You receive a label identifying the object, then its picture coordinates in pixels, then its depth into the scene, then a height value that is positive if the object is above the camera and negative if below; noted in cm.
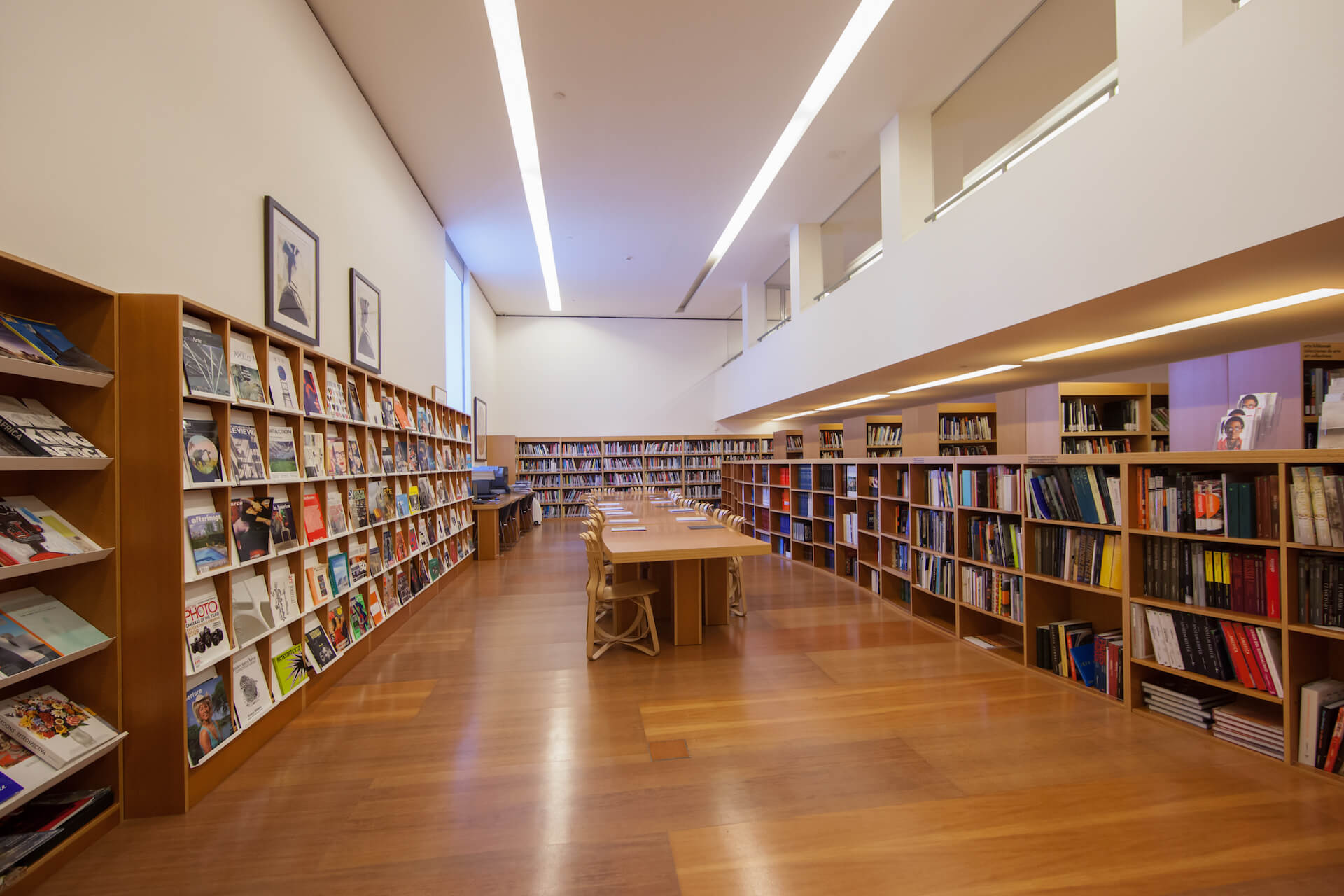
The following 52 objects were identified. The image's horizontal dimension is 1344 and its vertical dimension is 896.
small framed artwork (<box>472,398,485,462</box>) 998 +72
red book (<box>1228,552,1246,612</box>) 249 -55
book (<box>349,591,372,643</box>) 370 -100
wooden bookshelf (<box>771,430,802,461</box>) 820 +24
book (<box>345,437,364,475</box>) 378 +4
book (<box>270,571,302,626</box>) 283 -67
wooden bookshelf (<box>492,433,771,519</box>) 1245 -4
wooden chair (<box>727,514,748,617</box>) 467 -110
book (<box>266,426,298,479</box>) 284 +6
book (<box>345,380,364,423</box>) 389 +40
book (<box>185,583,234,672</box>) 221 -66
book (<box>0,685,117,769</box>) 174 -82
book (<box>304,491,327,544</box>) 320 -31
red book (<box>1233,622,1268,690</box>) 243 -87
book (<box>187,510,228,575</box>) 228 -30
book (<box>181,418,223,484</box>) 227 +7
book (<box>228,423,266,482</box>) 257 +5
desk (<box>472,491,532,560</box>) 754 -89
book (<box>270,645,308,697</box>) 282 -102
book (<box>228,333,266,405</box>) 263 +44
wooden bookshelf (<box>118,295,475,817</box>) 209 -38
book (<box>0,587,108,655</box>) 181 -50
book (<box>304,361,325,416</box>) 328 +41
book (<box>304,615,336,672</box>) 311 -100
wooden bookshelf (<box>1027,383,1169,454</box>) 563 +38
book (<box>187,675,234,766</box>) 218 -99
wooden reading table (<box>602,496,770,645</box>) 365 -72
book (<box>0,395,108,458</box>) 176 +12
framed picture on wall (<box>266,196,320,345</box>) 336 +116
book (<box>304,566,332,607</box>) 318 -68
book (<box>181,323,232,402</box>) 228 +42
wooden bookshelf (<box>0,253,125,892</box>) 196 -10
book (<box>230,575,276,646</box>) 254 -66
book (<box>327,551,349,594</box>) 345 -64
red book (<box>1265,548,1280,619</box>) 238 -54
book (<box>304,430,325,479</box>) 320 +5
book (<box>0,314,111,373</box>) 181 +41
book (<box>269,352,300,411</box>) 293 +42
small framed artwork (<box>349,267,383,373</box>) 452 +115
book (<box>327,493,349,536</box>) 346 -31
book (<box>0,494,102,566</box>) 174 -21
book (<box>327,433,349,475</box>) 348 +5
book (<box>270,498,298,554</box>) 285 -31
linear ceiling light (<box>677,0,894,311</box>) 422 +325
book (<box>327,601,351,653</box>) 341 -97
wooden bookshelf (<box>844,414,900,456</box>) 852 +32
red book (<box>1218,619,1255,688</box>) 247 -87
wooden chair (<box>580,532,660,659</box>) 379 -91
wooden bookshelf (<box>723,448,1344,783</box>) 233 -69
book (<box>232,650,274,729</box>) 250 -100
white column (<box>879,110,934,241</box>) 535 +265
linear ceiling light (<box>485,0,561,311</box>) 420 +322
